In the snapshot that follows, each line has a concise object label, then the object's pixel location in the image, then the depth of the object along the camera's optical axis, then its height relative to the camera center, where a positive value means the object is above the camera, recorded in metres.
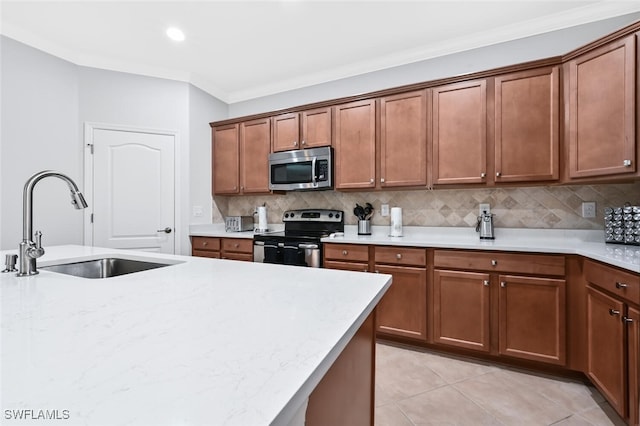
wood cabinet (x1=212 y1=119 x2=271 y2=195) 3.61 +0.68
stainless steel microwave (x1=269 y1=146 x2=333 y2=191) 3.14 +0.46
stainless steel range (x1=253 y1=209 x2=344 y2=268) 2.94 -0.27
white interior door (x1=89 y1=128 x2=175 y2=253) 3.27 +0.25
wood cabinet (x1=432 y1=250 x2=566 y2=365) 2.08 -0.69
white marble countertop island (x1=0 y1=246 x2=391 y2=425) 0.40 -0.25
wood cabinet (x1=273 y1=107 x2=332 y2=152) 3.20 +0.90
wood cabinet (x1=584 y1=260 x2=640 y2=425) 1.51 -0.68
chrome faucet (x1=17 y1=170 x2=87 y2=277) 1.19 -0.12
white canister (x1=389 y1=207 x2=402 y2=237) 2.91 -0.09
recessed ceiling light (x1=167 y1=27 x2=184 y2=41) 2.77 +1.66
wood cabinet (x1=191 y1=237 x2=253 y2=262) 3.40 -0.41
